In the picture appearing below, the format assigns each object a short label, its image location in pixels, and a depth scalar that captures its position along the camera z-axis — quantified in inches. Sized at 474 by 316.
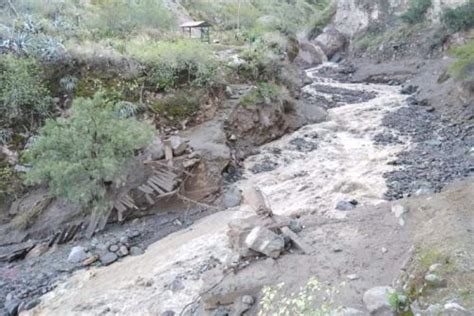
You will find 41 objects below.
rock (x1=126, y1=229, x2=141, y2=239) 323.8
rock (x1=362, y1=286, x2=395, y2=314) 182.2
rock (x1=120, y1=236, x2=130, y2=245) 315.3
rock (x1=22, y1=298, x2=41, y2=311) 253.1
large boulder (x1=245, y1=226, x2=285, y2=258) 256.7
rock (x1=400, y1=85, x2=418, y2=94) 768.9
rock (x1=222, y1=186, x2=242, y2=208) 365.2
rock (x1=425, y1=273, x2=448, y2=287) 177.8
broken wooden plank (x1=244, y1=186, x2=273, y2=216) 295.9
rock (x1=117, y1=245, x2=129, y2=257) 304.0
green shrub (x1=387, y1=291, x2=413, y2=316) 170.6
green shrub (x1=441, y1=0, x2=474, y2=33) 871.7
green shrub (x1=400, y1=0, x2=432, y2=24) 1058.1
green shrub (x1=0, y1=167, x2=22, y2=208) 357.1
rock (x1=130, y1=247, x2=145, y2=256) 304.2
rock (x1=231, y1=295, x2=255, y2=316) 215.3
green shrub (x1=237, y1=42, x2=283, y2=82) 555.2
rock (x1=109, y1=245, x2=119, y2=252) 307.0
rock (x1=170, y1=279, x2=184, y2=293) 248.1
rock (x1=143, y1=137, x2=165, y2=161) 379.5
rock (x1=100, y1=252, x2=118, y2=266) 296.0
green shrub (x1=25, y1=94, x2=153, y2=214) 315.9
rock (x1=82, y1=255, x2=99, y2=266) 295.7
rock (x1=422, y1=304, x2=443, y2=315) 157.9
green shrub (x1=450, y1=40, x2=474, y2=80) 573.1
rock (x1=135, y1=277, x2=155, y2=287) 257.0
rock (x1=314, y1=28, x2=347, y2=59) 1397.6
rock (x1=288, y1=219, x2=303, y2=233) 288.8
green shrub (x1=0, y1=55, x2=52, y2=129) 380.8
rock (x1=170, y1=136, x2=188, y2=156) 386.6
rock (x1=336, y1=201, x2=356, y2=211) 318.7
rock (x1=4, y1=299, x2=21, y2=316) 251.4
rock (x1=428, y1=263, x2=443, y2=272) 191.2
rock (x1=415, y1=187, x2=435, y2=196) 317.4
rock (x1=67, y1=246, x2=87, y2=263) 299.4
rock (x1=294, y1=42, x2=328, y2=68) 1273.4
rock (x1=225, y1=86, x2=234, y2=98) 515.2
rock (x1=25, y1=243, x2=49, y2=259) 317.3
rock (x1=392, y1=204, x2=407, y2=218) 283.0
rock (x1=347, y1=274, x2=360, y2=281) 220.5
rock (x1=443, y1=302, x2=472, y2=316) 153.5
